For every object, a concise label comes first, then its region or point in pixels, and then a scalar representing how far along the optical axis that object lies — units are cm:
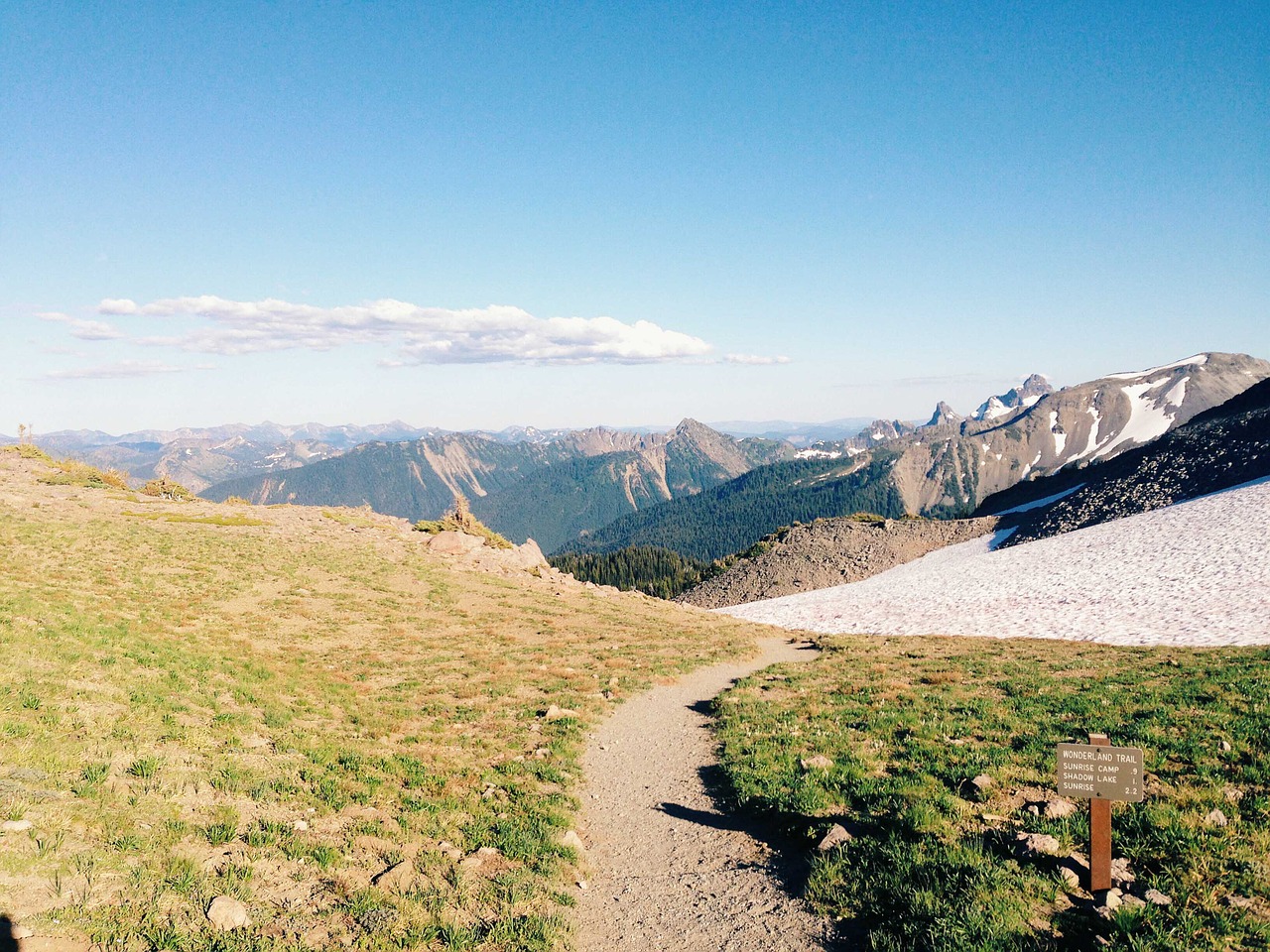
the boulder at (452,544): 5475
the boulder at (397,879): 959
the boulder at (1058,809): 1049
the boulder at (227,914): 805
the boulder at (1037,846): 921
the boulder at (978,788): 1175
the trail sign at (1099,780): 803
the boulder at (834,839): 1041
